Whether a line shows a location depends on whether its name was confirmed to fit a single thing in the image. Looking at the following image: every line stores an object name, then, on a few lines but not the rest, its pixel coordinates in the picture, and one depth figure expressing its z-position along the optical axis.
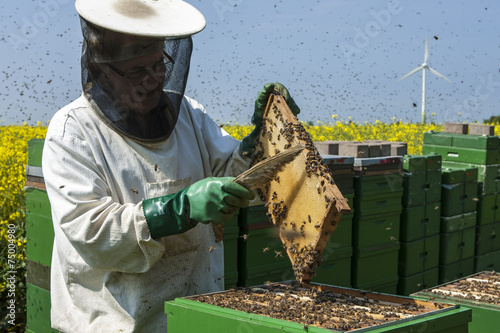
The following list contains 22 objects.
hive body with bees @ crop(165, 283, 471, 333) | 2.45
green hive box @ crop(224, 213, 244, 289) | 4.91
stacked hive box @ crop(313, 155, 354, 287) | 5.68
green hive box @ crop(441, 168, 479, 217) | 7.54
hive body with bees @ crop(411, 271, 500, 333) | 4.01
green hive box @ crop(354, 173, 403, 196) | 6.00
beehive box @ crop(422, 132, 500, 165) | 8.77
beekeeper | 2.75
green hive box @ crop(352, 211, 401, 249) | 6.09
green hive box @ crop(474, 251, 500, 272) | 8.44
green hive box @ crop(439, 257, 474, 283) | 7.69
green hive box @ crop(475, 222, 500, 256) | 8.39
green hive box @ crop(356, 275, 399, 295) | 6.31
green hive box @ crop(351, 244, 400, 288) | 6.15
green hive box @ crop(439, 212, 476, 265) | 7.60
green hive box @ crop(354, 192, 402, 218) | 6.03
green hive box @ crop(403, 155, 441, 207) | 6.75
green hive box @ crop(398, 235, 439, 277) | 6.90
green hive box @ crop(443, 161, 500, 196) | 8.49
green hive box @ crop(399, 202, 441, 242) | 6.82
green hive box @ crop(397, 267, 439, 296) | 6.93
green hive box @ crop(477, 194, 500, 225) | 8.38
